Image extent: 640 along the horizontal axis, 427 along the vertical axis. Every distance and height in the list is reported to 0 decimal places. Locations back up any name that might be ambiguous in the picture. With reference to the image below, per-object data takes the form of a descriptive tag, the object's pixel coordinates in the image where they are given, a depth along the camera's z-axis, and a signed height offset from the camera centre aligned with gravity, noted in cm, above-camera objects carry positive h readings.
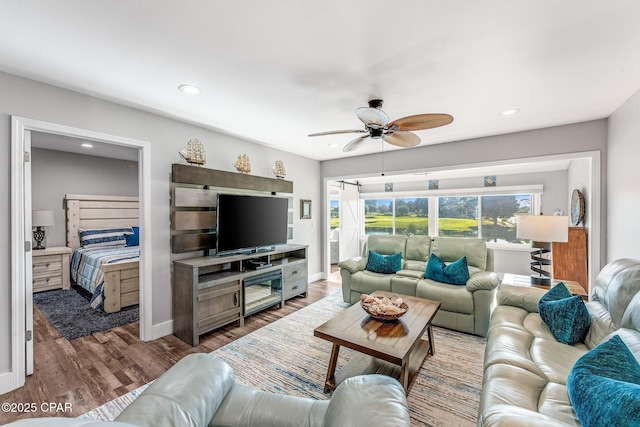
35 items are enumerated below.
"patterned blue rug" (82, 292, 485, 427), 186 -140
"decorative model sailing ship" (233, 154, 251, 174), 366 +69
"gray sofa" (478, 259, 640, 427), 117 -91
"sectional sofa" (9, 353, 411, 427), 86 -69
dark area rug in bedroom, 308 -135
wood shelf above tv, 301 +12
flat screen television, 322 -13
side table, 276 -84
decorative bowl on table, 221 -85
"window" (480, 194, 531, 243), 539 -5
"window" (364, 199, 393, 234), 695 -11
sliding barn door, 659 -24
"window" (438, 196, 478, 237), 590 -10
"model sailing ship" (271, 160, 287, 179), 431 +71
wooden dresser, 333 -61
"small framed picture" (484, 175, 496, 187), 556 +65
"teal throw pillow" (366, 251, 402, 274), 374 -74
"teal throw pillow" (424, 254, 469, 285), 320 -75
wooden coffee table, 185 -95
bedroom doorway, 208 -22
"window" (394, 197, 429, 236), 644 -11
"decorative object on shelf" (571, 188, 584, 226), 349 +5
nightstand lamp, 426 -16
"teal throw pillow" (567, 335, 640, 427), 89 -70
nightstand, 429 -93
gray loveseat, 293 -88
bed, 357 -66
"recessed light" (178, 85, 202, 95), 228 +110
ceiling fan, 204 +74
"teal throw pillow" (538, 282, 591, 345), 183 -78
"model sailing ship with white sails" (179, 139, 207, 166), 305 +71
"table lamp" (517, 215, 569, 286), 279 -20
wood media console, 281 -94
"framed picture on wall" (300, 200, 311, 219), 495 +6
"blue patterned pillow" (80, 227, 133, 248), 484 -46
